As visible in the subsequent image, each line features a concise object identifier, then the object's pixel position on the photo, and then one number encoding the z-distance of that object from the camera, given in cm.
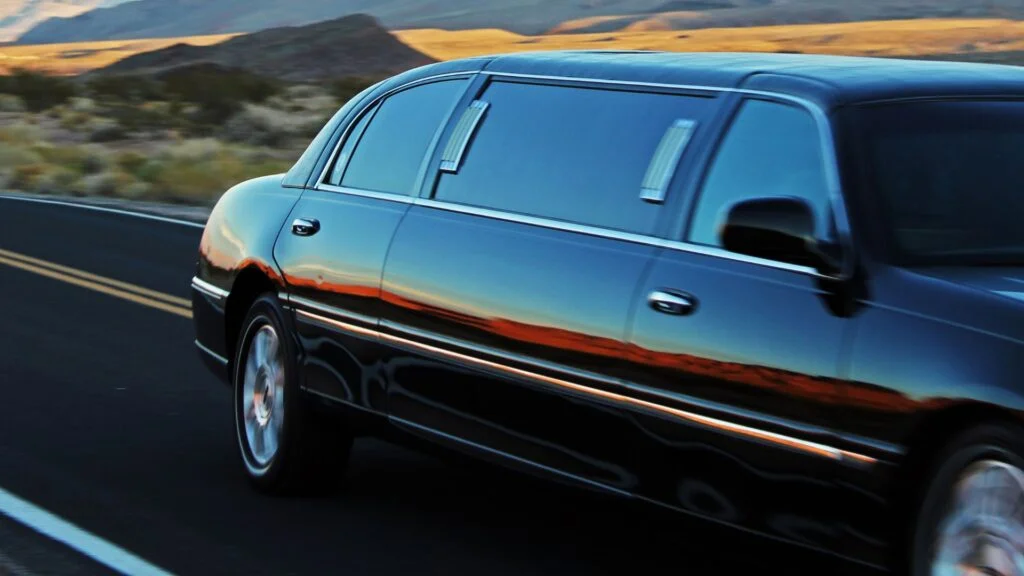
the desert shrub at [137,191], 2597
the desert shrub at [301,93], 5506
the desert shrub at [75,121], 4400
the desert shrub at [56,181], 2716
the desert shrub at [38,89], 5119
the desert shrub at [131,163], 3020
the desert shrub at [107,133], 4087
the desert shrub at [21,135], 3634
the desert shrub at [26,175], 2816
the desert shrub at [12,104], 4982
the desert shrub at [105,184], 2675
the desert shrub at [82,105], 4884
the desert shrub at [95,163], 3102
